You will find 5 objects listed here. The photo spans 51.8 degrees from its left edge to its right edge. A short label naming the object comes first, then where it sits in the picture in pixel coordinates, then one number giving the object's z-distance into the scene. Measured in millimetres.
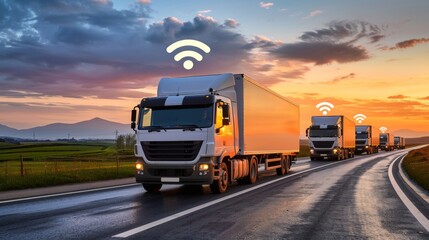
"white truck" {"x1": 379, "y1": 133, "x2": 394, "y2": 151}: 81312
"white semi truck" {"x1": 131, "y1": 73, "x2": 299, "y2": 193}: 11977
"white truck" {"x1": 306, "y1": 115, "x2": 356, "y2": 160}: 37500
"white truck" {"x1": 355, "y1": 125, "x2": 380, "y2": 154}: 56875
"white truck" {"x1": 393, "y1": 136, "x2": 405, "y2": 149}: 103056
